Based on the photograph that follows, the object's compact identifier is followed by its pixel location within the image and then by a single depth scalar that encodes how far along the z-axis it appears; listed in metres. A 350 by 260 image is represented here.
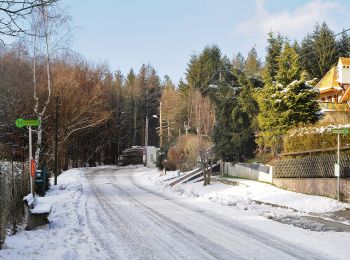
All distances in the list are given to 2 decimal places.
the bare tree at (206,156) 29.02
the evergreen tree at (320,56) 59.81
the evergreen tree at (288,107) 27.33
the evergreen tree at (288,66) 28.33
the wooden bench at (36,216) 12.04
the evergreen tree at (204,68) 62.00
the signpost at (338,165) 16.49
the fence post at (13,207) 11.74
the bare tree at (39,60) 24.84
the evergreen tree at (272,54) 30.83
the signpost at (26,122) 13.77
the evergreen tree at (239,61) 85.56
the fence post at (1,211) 9.34
